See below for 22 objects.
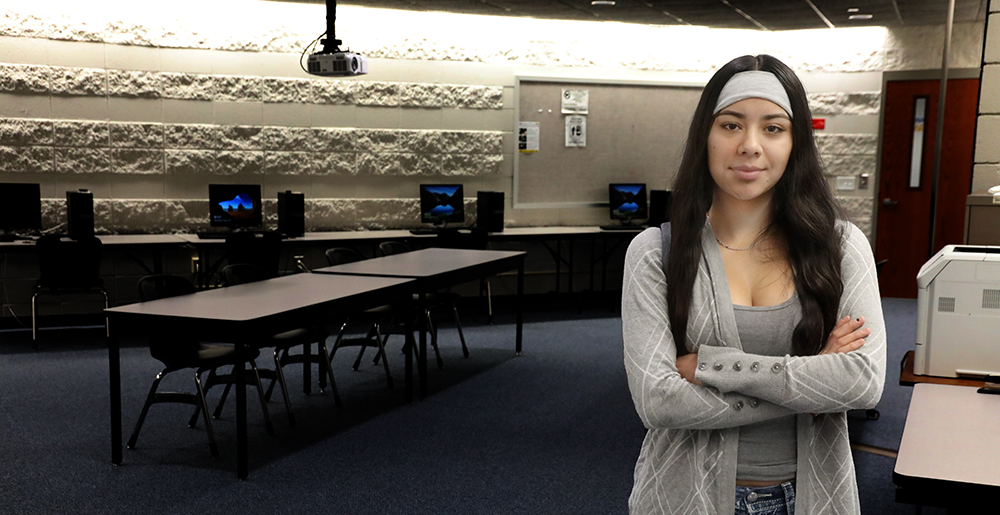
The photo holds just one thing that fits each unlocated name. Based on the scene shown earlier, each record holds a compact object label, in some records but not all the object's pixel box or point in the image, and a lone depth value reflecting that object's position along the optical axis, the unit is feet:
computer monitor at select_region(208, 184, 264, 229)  21.18
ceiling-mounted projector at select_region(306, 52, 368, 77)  17.65
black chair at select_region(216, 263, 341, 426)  13.67
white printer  8.39
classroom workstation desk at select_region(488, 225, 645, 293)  23.41
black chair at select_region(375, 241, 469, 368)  18.12
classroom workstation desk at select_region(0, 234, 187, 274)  18.42
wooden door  25.30
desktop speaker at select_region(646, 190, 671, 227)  25.55
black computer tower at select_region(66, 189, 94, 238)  19.24
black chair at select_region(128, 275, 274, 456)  11.68
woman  3.77
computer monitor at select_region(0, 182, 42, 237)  19.47
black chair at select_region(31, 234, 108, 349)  18.11
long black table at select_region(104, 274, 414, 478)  10.70
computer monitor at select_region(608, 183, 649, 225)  25.88
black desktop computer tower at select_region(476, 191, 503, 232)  23.56
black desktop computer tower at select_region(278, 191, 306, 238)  21.38
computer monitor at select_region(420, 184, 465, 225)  23.70
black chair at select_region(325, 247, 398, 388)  16.24
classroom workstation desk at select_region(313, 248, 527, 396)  15.22
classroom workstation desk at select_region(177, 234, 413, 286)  19.94
